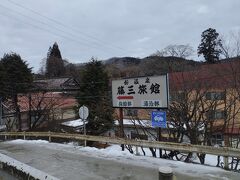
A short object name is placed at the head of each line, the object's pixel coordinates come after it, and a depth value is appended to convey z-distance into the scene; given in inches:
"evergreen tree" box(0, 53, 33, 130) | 889.6
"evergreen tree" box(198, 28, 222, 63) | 1532.0
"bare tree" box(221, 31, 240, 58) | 463.8
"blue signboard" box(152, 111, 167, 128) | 275.2
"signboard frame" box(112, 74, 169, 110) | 273.9
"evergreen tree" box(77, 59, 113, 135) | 690.5
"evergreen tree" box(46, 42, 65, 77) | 2154.1
